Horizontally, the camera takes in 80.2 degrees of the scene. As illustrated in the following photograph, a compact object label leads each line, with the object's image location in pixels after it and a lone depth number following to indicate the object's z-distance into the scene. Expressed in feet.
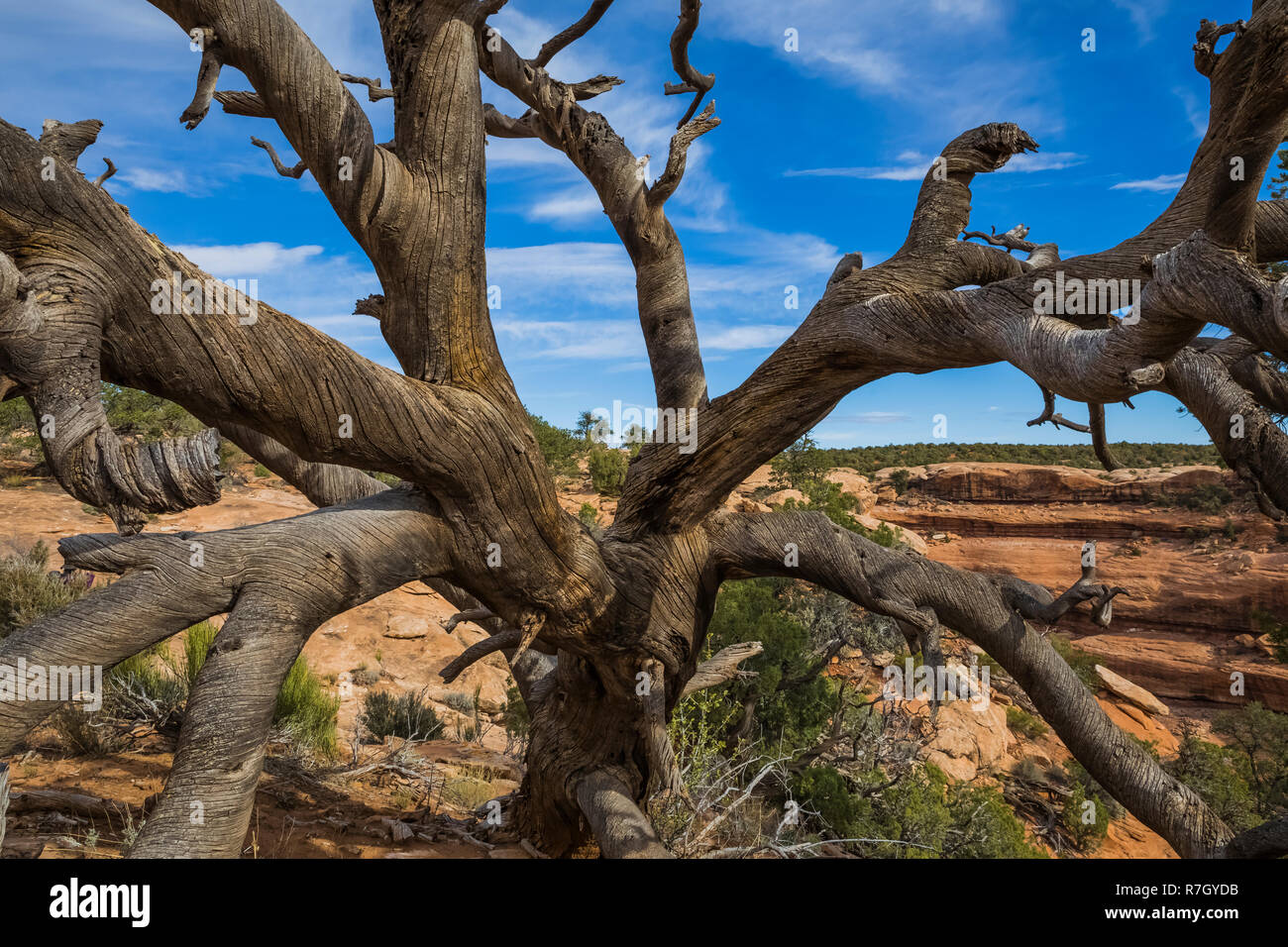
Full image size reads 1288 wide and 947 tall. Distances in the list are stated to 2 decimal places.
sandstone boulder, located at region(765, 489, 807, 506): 54.35
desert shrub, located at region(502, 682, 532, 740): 24.16
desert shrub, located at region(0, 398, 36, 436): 52.08
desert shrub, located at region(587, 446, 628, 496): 64.85
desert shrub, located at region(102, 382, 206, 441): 54.39
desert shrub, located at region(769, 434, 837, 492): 67.56
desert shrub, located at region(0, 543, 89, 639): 23.25
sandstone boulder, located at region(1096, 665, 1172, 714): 52.49
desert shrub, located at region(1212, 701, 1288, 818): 33.42
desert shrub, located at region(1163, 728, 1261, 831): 31.30
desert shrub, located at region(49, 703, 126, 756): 17.12
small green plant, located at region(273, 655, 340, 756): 19.80
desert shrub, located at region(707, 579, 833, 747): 25.93
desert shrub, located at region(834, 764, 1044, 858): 21.08
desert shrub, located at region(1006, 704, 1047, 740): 43.29
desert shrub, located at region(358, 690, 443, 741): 24.80
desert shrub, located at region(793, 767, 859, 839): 21.53
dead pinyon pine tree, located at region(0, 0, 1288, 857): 6.87
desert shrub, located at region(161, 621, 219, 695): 20.35
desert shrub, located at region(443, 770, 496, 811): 18.25
